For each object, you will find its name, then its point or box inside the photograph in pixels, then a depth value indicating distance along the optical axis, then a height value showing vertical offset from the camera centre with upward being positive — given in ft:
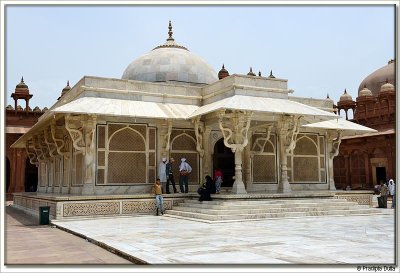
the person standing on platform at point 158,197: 43.29 -1.80
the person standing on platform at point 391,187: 60.43 -1.49
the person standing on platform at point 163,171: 47.83 +0.72
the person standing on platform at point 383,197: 54.01 -2.48
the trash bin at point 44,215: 38.17 -2.92
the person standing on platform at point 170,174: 47.62 +0.41
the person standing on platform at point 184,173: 48.14 +0.50
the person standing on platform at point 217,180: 49.14 -0.26
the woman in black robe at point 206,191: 43.57 -1.25
